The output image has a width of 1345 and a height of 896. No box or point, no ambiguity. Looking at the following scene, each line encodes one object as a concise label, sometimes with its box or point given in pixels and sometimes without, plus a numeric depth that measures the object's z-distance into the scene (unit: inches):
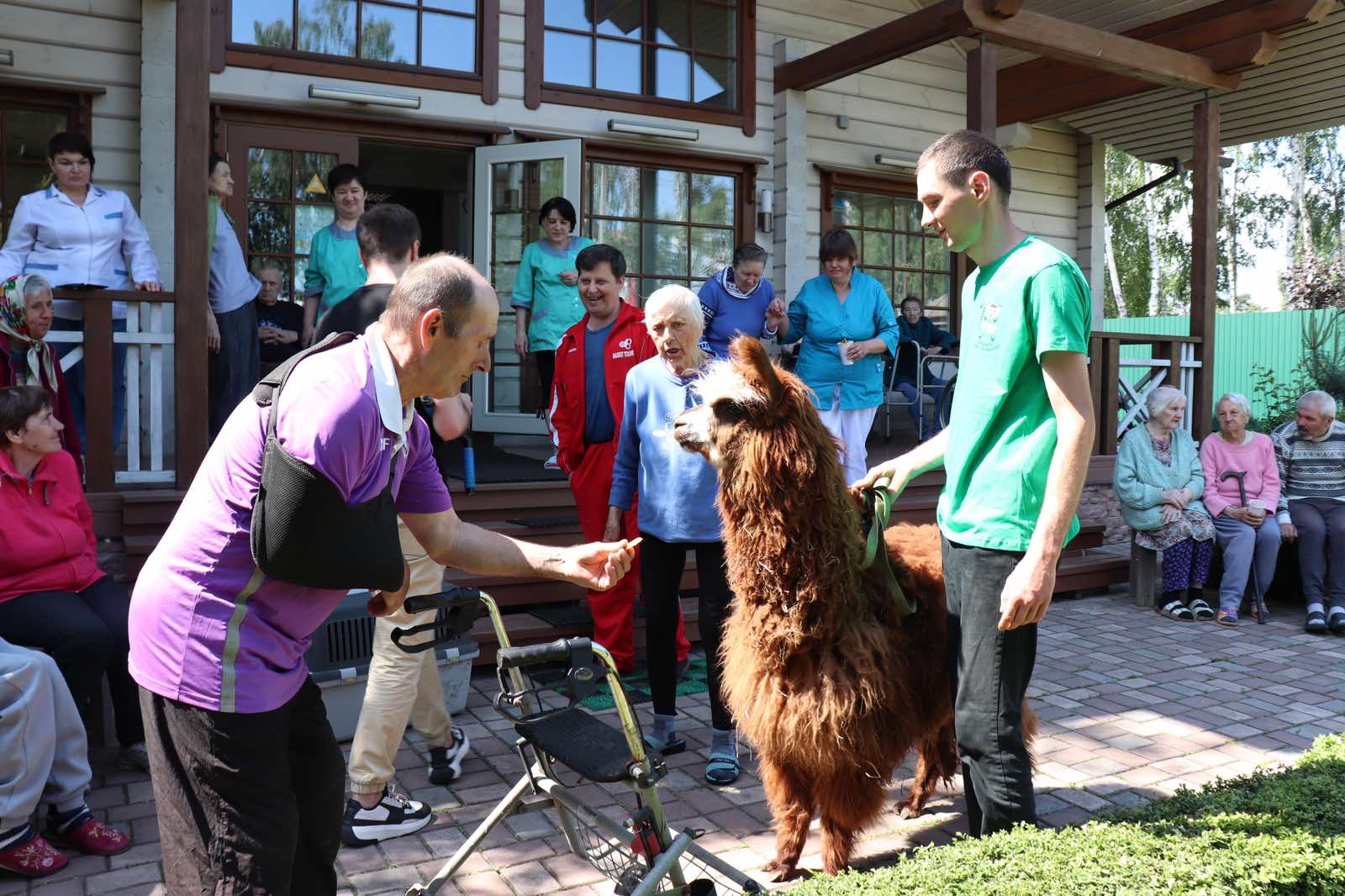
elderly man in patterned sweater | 308.7
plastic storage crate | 185.3
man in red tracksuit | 209.0
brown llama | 129.0
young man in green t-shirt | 107.5
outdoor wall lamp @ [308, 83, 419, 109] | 326.0
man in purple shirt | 80.4
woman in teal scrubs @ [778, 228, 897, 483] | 282.4
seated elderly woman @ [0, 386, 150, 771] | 164.6
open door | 353.7
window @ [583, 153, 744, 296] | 389.1
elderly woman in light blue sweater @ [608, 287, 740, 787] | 172.4
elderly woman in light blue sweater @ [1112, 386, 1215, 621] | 315.0
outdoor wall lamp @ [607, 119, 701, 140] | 376.5
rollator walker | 104.7
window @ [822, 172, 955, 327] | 442.0
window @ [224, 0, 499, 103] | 324.5
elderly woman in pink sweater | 310.8
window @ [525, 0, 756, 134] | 372.2
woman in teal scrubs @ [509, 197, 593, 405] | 321.4
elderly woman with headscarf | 213.2
